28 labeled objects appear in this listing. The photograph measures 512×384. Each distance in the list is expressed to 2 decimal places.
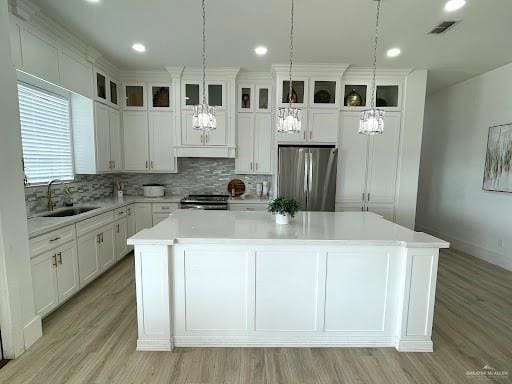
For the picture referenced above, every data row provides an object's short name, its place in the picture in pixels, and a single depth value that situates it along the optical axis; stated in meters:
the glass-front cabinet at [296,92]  3.82
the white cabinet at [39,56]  2.32
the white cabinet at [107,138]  3.55
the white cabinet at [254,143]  4.22
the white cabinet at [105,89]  3.49
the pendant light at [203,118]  2.26
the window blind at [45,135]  2.73
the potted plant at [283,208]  2.17
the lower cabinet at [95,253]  2.75
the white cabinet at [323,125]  3.86
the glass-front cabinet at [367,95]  3.89
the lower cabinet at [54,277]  2.14
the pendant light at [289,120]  2.23
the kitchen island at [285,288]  1.88
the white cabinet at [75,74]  2.83
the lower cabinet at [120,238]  3.50
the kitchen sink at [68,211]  2.90
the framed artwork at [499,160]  3.57
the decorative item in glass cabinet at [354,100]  3.90
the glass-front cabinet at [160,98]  4.16
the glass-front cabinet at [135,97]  4.15
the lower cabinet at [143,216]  4.01
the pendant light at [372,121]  2.21
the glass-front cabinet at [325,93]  3.83
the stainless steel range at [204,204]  3.93
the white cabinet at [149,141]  4.19
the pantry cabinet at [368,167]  3.92
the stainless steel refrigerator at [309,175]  3.76
